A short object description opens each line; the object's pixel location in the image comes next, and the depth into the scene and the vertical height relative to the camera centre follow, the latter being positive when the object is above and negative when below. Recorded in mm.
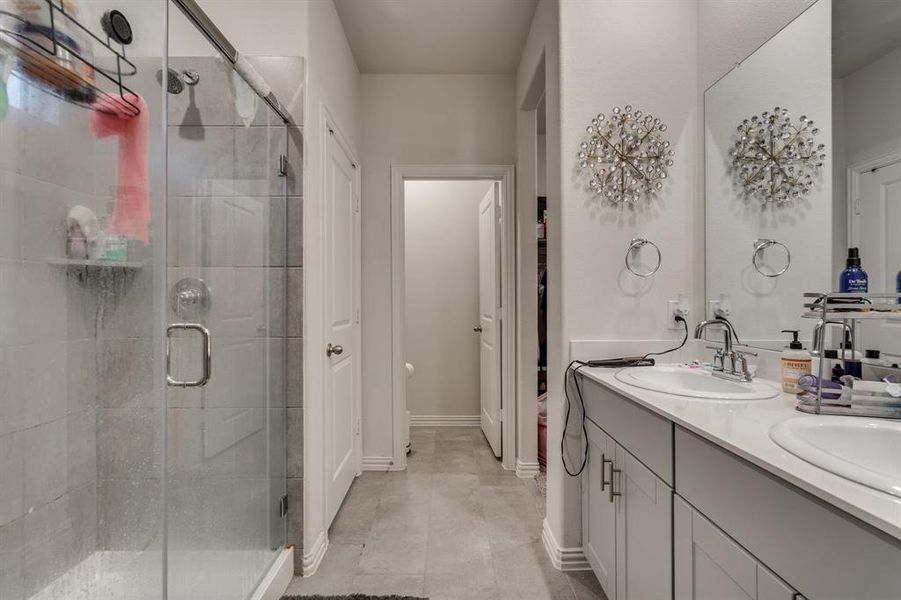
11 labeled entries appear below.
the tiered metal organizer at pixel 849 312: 956 -38
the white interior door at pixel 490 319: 2938 -158
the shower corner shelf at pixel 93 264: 1244 +106
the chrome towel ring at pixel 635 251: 1799 +198
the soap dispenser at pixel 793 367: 1232 -206
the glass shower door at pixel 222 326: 1304 -98
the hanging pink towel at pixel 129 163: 1224 +395
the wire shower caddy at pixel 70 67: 1066 +641
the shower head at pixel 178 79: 1285 +691
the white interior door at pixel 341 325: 2096 -149
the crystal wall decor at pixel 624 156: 1785 +600
